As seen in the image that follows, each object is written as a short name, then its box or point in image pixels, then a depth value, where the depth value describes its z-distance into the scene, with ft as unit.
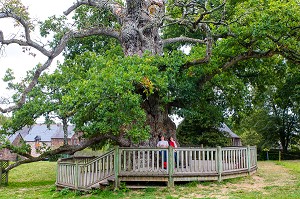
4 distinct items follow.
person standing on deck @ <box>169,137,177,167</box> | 39.91
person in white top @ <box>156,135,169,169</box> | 34.94
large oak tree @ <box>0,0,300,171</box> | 30.27
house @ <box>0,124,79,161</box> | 131.13
